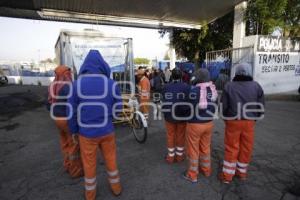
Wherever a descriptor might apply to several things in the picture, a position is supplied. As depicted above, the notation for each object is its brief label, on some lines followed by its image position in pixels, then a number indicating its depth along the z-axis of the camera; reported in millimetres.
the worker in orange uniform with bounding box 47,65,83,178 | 3854
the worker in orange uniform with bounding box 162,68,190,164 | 4074
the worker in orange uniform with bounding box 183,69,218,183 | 3721
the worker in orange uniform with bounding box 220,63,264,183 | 3623
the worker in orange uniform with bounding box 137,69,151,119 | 7840
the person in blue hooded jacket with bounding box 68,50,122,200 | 3096
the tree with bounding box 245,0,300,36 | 12836
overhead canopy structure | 13125
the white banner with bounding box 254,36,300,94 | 12586
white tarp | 6969
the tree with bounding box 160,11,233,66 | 17719
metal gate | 12902
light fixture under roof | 13945
